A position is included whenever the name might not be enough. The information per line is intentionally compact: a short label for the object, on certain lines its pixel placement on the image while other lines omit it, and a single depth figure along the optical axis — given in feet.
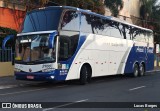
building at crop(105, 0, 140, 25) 156.15
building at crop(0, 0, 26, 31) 89.15
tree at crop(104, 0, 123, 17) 129.65
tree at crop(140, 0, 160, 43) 166.71
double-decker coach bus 57.88
